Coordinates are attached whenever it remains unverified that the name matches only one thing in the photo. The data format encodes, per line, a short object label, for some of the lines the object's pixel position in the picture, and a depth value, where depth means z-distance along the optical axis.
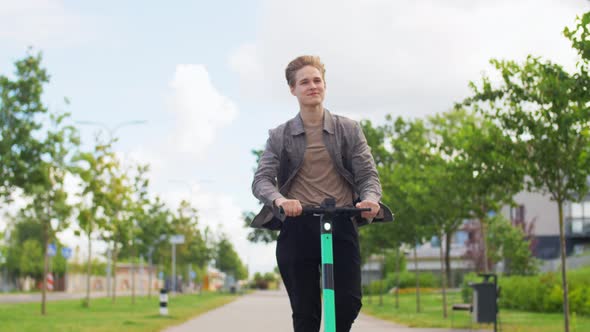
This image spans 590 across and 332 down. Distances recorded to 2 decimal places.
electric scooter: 4.09
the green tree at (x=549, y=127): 13.37
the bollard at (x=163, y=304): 22.47
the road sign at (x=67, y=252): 45.16
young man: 4.56
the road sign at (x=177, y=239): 45.17
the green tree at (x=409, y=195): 24.05
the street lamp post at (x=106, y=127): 31.93
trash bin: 15.20
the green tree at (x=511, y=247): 48.41
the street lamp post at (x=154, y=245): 47.47
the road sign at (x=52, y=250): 40.78
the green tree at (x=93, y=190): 25.98
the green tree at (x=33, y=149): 21.86
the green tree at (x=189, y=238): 58.91
